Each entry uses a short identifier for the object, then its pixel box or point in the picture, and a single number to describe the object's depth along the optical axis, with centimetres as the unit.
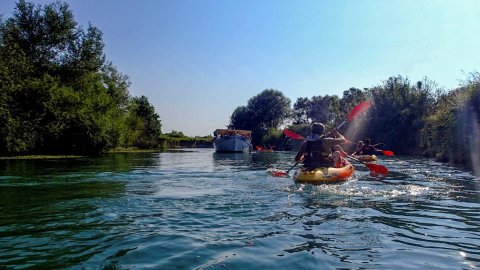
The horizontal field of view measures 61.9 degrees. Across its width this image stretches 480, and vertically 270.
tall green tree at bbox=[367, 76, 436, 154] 4531
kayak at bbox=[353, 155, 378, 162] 2191
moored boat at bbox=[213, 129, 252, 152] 4791
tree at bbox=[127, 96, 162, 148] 5628
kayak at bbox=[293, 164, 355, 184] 1164
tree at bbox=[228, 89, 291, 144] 8925
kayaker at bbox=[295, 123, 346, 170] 1230
